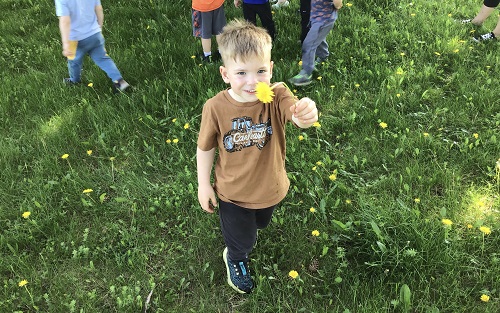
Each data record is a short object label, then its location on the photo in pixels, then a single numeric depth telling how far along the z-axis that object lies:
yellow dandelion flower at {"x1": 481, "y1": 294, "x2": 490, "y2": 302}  2.08
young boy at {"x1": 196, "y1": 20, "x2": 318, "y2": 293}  1.74
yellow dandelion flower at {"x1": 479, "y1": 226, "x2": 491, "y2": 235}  2.27
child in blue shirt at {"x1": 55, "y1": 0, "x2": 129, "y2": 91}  3.75
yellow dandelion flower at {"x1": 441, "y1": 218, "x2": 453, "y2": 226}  2.32
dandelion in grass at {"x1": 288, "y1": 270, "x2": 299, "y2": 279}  2.22
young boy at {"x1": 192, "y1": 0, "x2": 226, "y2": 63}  4.30
